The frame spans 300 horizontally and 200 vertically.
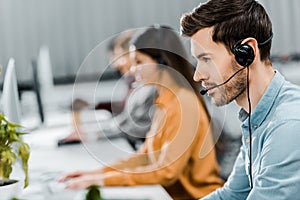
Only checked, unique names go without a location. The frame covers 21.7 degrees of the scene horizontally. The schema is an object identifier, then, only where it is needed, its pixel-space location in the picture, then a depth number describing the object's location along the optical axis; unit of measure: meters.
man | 1.83
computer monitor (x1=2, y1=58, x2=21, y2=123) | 2.23
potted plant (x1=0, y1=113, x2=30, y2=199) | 1.88
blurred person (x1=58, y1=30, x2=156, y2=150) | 2.76
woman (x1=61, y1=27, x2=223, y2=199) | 2.39
